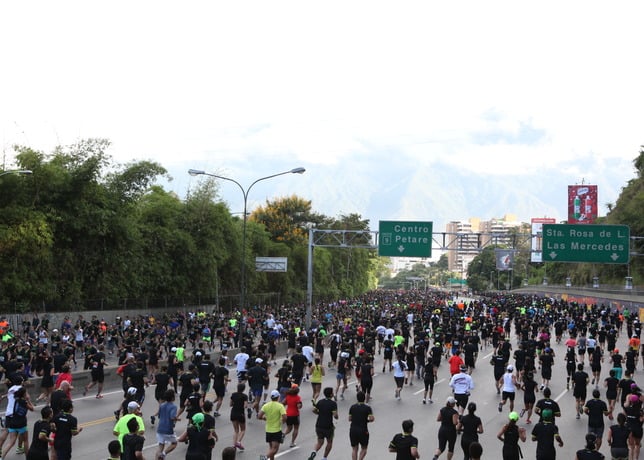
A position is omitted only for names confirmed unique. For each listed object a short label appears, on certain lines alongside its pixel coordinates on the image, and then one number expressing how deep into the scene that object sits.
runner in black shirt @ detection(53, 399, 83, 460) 10.34
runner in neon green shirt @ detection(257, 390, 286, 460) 11.92
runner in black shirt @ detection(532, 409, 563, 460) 10.73
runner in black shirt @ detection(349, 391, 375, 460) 11.50
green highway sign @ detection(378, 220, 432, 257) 40.41
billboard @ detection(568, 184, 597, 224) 110.69
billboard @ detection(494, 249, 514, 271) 81.44
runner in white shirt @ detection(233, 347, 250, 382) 18.12
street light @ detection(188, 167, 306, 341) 31.29
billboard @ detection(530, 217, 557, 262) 102.97
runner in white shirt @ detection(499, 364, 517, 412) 16.94
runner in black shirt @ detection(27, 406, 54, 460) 9.41
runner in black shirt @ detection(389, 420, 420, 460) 9.73
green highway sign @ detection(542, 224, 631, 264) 37.66
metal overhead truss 38.66
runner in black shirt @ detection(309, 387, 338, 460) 11.98
